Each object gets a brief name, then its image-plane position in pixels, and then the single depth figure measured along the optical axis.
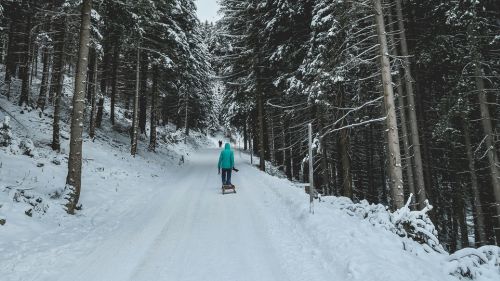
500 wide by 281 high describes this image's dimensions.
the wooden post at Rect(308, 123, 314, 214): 8.24
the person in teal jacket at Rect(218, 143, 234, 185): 13.23
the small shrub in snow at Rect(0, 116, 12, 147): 11.04
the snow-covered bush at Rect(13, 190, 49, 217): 7.73
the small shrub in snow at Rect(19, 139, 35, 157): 11.55
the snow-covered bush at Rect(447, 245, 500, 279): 4.82
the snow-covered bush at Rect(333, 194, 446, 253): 6.61
